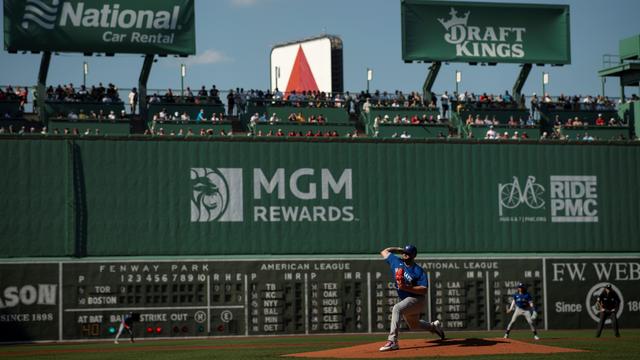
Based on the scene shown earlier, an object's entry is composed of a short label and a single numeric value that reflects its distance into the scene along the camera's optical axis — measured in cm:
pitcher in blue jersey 2030
